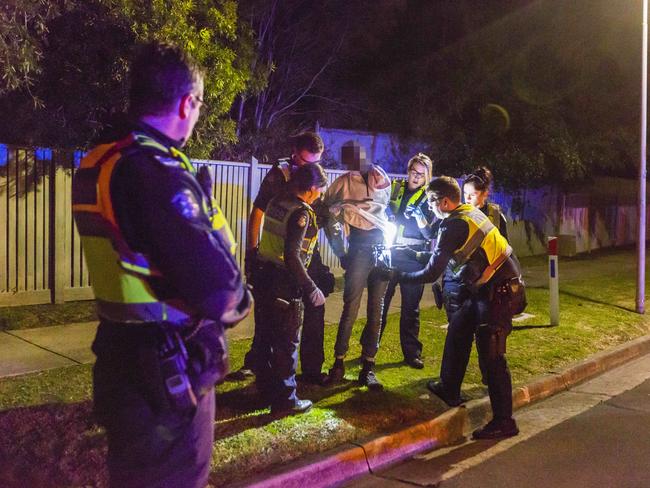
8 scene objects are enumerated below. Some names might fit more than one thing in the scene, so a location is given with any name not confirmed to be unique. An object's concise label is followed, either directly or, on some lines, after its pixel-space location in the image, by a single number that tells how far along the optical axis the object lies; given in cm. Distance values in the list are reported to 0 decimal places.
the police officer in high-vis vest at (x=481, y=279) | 510
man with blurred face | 580
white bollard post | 896
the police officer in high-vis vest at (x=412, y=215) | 623
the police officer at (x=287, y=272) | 471
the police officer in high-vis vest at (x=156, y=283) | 209
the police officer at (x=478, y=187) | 598
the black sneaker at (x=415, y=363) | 662
